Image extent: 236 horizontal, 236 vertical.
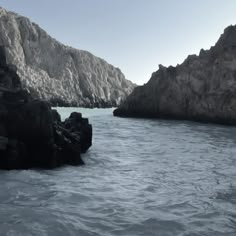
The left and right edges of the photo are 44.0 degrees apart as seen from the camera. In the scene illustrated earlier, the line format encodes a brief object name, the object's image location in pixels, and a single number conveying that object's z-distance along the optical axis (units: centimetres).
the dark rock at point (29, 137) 1398
